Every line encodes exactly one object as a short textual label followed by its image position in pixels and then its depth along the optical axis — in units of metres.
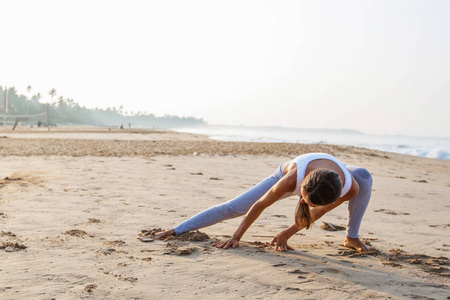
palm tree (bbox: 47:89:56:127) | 128.04
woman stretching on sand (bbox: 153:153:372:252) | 2.87
